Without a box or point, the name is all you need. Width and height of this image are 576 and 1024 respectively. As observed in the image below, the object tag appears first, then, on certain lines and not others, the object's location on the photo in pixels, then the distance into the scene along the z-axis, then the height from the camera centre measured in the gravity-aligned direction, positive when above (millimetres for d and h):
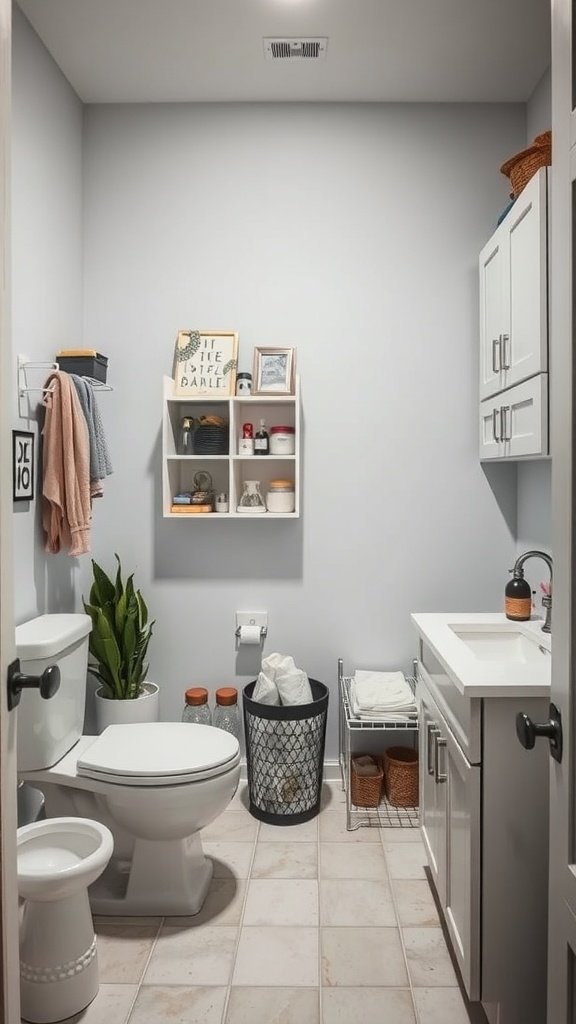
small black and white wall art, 2070 +162
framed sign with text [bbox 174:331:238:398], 2635 +611
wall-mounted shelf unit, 2574 +230
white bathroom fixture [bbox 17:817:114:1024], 1576 -1017
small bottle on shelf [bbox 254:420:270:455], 2625 +286
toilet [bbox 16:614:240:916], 1904 -753
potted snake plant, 2527 -506
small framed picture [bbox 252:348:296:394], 2605 +567
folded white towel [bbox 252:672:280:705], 2535 -656
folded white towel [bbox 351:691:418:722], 2439 -713
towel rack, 2172 +462
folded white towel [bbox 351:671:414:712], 2453 -654
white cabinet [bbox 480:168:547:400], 1861 +692
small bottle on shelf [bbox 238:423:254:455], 2627 +298
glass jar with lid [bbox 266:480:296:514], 2641 +81
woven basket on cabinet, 1948 +1068
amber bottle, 2215 -267
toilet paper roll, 2707 -471
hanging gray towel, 2350 +307
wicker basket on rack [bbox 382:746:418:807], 2562 -1007
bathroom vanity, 1481 -730
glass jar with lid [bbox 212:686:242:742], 2641 -786
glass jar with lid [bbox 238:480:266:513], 2664 +77
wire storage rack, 2434 -1086
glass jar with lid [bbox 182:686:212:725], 2598 -747
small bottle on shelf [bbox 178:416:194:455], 2639 +321
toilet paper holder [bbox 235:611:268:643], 2771 -421
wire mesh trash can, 2467 -890
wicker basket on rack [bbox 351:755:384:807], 2557 -1033
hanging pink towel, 2217 +155
